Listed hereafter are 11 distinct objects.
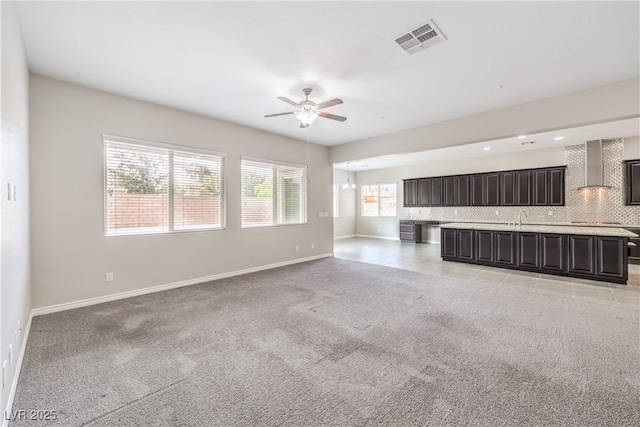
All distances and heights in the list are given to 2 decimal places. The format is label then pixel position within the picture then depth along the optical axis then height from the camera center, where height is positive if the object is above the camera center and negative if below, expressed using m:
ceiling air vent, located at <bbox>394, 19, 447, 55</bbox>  2.56 +1.74
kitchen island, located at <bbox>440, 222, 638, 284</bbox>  4.66 -0.76
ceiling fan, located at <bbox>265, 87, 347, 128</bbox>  3.62 +1.41
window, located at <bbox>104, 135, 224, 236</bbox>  3.97 +0.44
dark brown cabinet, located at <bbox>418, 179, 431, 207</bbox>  9.73 +0.73
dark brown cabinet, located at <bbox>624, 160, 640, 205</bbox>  6.31 +0.68
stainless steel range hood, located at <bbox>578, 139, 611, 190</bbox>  6.66 +1.13
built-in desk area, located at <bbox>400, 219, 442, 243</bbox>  9.98 -0.74
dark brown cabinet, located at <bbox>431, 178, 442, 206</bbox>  9.43 +0.72
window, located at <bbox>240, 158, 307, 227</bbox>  5.63 +0.46
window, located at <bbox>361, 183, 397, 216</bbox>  11.06 +0.55
